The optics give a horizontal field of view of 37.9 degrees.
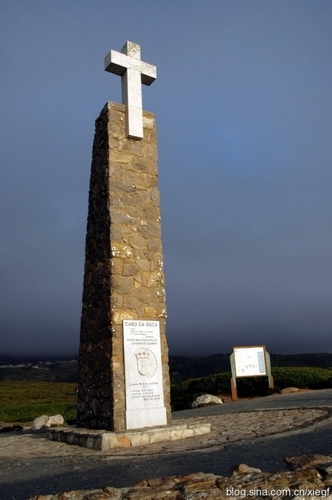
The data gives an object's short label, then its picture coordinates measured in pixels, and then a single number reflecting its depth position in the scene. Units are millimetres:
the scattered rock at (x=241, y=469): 3877
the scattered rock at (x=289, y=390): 16906
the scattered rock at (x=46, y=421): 13383
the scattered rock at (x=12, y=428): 12902
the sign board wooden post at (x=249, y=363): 16656
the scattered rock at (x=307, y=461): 3895
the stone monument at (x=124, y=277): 8484
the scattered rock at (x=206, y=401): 16438
